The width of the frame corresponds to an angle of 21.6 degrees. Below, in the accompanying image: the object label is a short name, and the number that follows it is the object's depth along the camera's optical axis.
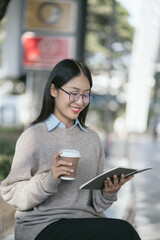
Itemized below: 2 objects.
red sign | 8.00
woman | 2.12
